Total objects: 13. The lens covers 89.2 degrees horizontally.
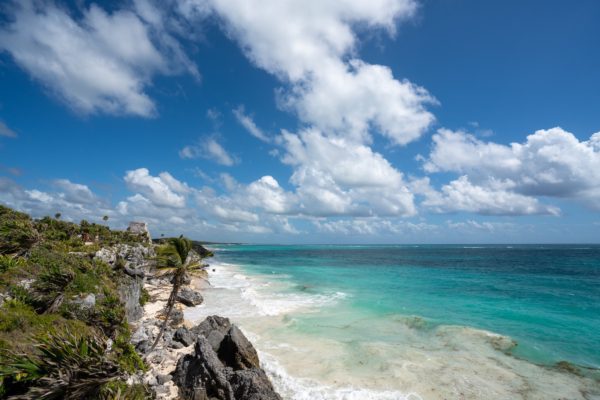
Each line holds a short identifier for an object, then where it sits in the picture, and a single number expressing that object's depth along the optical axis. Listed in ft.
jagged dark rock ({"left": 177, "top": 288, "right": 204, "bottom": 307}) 102.99
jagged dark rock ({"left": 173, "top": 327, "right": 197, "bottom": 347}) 63.41
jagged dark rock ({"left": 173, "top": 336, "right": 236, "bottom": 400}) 43.91
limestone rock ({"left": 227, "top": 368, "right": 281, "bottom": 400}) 41.70
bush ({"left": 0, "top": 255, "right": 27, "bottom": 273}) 61.82
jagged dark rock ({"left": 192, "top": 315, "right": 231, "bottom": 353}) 57.62
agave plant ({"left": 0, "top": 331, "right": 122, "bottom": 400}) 29.30
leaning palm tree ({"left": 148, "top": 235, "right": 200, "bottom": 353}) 55.88
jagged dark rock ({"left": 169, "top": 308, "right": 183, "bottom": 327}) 75.48
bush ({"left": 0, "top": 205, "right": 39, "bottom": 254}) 75.20
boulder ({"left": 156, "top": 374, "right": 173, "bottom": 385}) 47.88
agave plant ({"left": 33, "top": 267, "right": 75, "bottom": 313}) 54.80
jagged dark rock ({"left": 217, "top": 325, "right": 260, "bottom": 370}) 50.14
